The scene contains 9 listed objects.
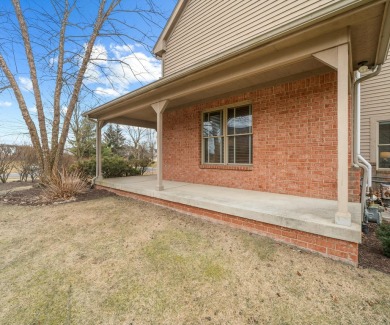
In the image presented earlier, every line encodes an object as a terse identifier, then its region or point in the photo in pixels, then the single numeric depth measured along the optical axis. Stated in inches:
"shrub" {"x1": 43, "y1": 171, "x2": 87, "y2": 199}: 249.6
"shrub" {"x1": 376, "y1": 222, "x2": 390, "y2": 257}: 109.3
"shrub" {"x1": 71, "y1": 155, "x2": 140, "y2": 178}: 362.9
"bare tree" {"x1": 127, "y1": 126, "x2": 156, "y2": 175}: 1055.9
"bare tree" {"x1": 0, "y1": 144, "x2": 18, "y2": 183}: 394.0
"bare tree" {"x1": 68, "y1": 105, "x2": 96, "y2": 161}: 617.6
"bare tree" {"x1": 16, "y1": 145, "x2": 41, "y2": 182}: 409.7
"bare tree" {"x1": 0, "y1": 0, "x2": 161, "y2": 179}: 314.8
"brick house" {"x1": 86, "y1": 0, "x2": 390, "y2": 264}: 107.4
